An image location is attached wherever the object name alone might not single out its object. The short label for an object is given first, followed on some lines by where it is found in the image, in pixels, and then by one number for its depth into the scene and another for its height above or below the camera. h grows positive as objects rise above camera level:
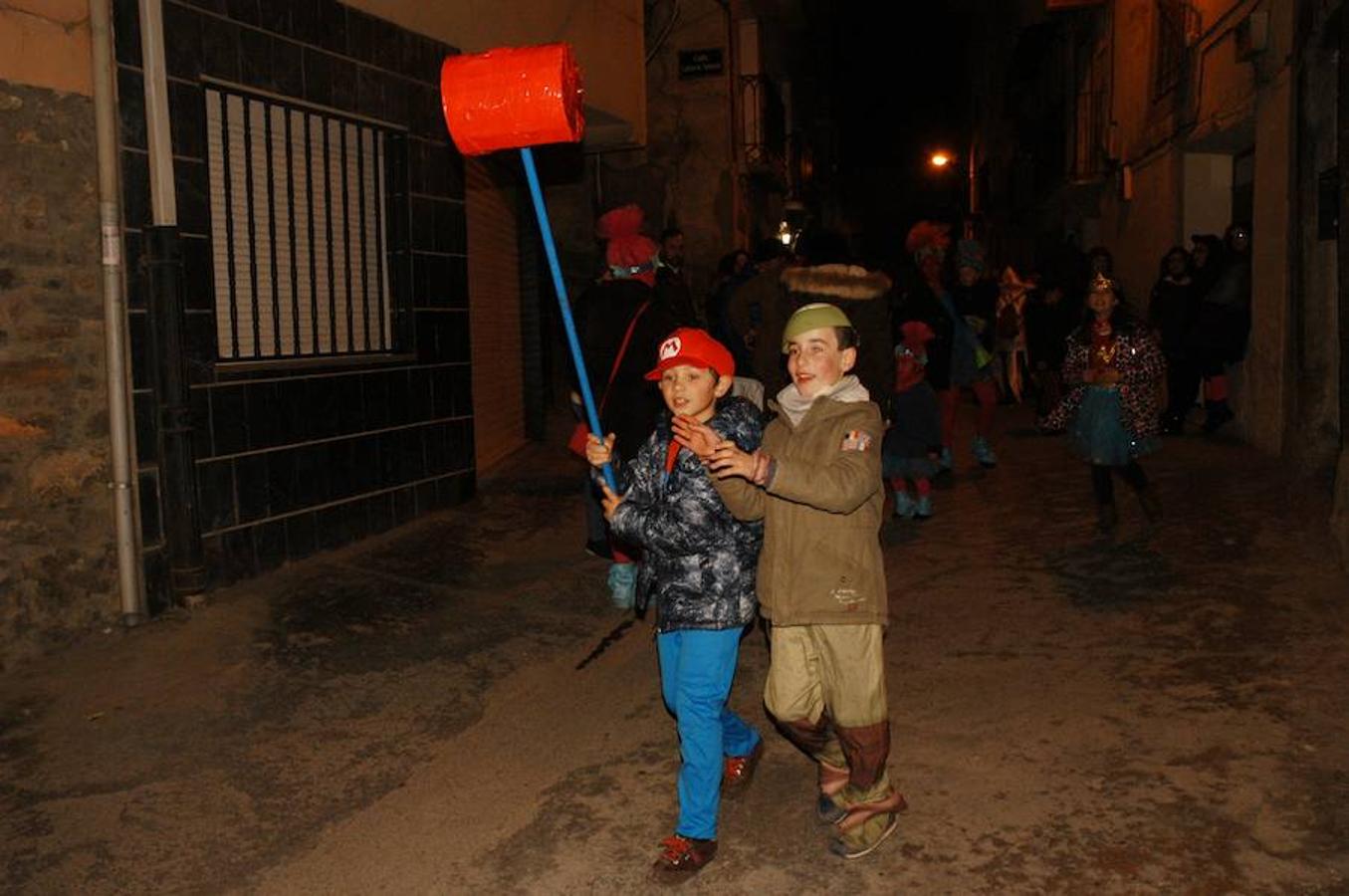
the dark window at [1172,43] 12.38 +3.14
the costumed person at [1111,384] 7.07 -0.22
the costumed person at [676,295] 5.98 +0.29
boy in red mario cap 3.44 -0.59
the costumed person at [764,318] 6.49 +0.19
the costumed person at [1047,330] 14.05 +0.20
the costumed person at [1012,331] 13.26 +0.18
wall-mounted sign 17.20 +3.97
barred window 6.69 +0.76
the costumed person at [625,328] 5.72 +0.13
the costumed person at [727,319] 8.27 +0.25
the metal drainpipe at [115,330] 5.61 +0.17
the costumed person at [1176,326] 11.40 +0.17
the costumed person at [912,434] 7.87 -0.53
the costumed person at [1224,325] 10.64 +0.16
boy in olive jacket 3.40 -0.60
